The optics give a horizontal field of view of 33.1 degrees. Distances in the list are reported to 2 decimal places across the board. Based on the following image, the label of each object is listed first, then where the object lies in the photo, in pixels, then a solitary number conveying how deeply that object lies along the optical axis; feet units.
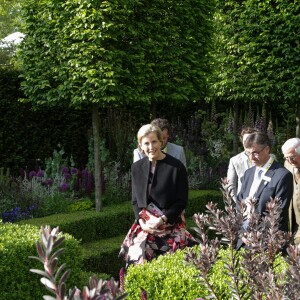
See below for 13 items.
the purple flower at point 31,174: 25.98
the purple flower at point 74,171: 26.27
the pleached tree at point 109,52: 22.30
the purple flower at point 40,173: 26.02
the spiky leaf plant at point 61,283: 4.48
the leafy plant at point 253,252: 5.97
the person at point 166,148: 16.90
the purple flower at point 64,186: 24.75
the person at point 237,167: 17.41
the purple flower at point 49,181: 25.11
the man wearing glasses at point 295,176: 13.08
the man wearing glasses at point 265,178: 12.99
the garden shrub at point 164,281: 10.71
